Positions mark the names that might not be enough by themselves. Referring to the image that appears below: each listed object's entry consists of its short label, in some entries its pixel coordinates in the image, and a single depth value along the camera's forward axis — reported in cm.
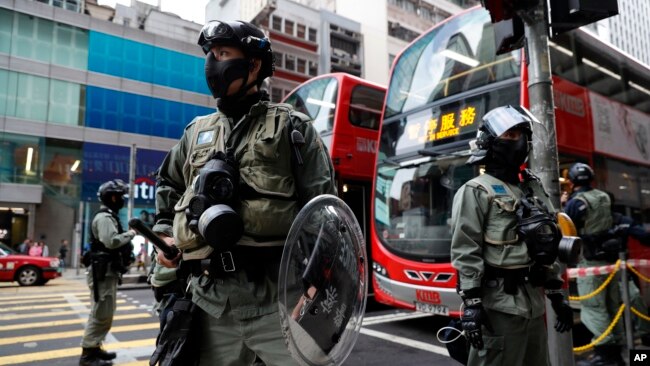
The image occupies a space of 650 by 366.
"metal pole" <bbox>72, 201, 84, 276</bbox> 1858
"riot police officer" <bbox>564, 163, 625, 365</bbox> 476
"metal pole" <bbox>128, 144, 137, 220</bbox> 1591
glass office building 2202
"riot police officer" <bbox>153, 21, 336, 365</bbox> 172
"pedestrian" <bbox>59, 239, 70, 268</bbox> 2154
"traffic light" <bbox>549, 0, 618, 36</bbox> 299
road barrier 450
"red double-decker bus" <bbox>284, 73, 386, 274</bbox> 798
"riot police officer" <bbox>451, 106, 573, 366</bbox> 245
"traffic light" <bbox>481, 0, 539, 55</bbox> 317
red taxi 1334
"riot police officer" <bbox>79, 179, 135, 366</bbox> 457
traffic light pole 298
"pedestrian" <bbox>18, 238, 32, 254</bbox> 1844
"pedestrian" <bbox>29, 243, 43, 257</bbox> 1759
